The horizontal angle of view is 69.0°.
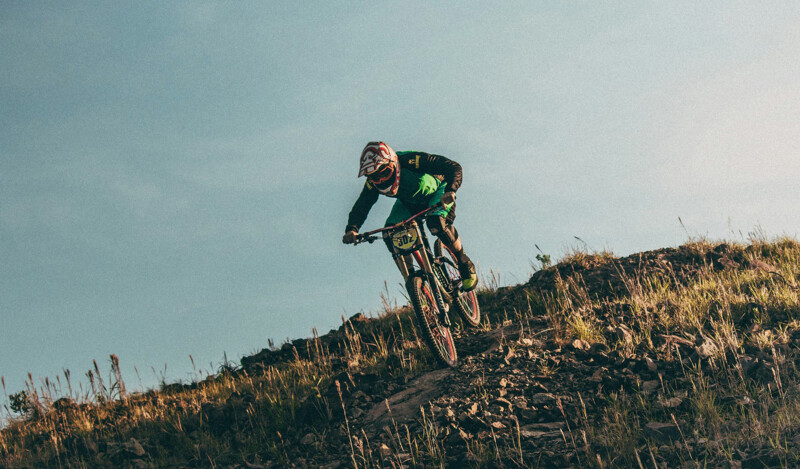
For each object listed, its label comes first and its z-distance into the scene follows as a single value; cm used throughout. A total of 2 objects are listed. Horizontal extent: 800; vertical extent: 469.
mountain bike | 580
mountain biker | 634
